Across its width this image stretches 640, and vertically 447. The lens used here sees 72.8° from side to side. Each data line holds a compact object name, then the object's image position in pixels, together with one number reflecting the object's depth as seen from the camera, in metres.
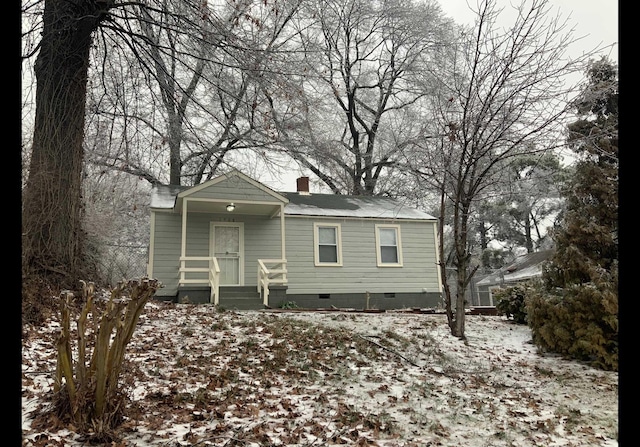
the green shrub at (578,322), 6.39
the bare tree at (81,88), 5.85
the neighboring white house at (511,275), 18.75
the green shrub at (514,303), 10.16
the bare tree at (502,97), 7.30
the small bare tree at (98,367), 3.32
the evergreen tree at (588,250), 6.55
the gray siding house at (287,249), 12.05
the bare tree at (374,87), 19.66
